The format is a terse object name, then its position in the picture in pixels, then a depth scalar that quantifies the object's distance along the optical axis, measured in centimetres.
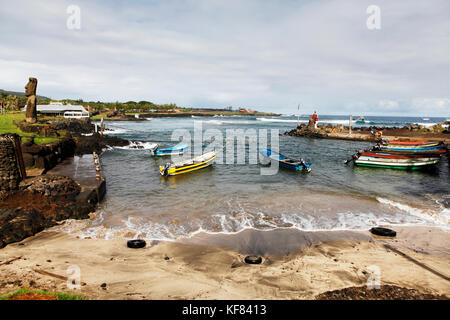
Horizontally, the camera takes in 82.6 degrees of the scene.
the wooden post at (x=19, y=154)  1423
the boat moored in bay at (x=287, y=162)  2589
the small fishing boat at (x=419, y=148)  3347
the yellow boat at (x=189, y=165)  2356
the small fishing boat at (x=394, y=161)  2900
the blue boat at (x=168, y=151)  3471
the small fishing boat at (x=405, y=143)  3510
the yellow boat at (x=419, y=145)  3431
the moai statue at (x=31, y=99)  3203
